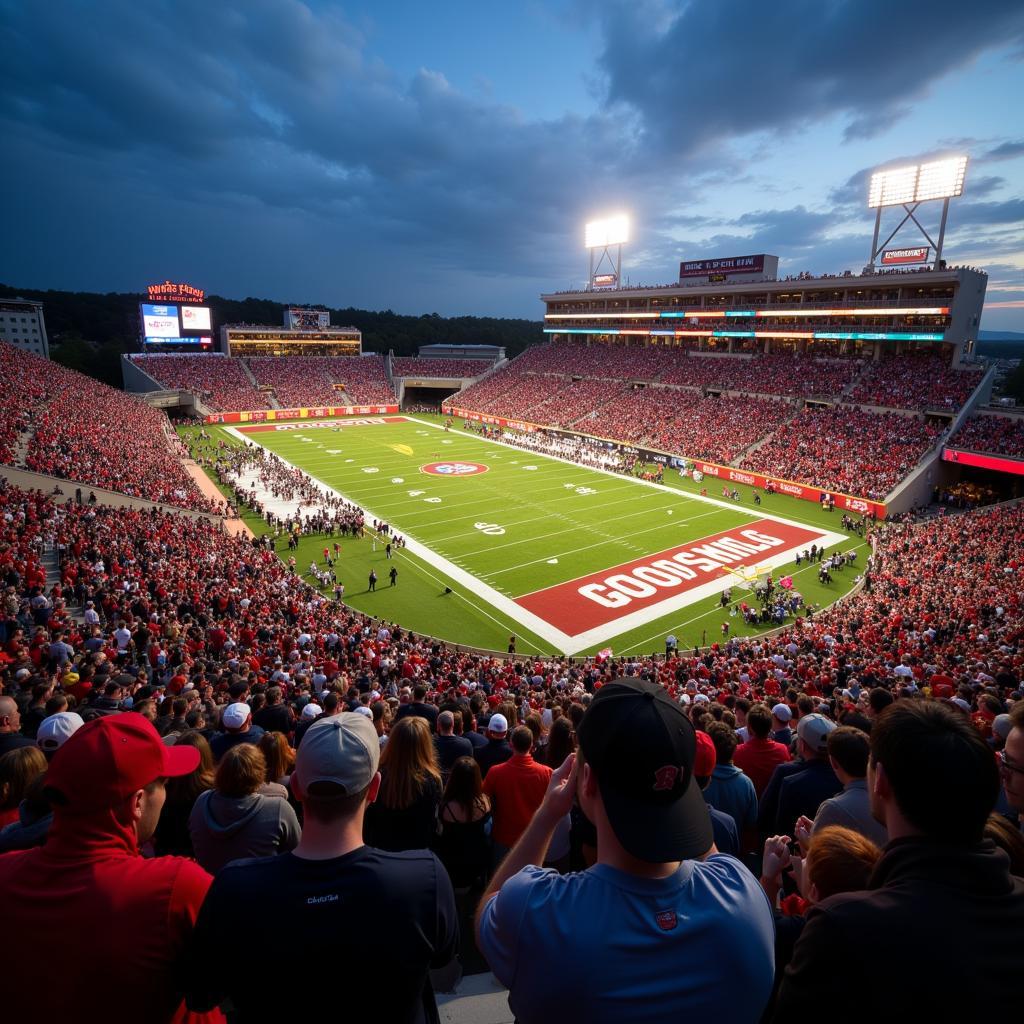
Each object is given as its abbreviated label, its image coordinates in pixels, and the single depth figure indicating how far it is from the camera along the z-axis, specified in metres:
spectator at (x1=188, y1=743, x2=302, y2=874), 3.50
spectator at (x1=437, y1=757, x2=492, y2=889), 4.35
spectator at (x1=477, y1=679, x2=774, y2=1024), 1.64
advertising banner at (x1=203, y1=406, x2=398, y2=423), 65.62
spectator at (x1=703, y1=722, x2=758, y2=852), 4.68
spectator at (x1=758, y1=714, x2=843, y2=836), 4.58
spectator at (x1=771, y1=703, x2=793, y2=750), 7.95
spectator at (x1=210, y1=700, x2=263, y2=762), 5.83
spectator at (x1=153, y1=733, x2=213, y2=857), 4.27
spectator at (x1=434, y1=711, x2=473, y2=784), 5.96
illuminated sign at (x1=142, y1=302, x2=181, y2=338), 71.69
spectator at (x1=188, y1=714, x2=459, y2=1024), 2.00
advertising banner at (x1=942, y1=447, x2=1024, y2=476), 32.94
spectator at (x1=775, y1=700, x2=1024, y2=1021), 1.56
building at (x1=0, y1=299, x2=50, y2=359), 100.50
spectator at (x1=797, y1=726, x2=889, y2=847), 3.55
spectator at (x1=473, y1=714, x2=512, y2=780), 6.10
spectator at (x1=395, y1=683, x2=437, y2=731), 7.79
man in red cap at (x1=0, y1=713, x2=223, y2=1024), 1.97
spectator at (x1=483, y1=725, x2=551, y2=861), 4.87
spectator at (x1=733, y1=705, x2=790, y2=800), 6.09
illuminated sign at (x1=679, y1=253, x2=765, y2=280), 61.50
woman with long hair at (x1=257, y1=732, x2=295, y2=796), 5.18
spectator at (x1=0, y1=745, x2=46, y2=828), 3.93
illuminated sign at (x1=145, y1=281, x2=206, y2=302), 72.81
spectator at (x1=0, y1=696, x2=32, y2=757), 5.13
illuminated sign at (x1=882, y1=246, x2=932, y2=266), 46.38
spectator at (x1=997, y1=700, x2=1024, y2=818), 3.23
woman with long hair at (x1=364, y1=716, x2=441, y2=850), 4.01
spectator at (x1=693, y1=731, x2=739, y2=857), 3.57
